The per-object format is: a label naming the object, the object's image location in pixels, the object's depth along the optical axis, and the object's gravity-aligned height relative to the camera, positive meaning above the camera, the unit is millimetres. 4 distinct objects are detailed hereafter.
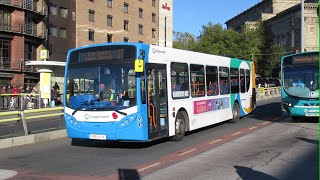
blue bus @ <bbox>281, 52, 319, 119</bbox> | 18406 +66
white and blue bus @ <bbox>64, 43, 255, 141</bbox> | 11570 -165
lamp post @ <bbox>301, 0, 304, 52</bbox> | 31297 +4503
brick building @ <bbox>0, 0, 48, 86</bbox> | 44031 +4977
